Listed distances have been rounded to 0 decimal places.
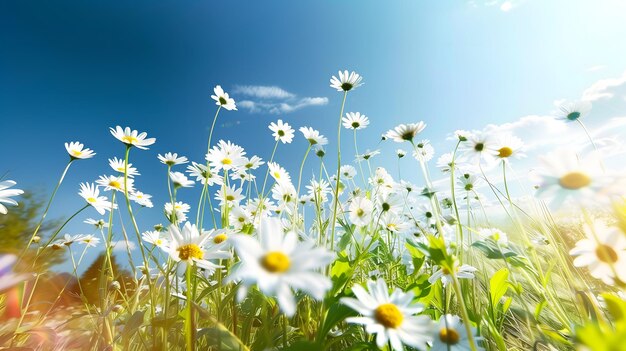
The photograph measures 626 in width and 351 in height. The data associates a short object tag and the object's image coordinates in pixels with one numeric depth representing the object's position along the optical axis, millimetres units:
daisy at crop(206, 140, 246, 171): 397
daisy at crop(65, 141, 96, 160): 375
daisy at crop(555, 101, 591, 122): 388
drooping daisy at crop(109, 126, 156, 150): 330
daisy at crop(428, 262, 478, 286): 242
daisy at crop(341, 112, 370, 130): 573
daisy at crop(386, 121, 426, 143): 362
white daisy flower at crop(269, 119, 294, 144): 594
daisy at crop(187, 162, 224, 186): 491
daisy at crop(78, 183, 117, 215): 397
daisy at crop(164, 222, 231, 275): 204
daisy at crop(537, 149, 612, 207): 144
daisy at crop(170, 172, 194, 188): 373
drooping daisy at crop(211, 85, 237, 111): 508
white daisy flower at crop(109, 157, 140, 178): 415
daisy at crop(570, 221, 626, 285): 166
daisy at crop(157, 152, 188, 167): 421
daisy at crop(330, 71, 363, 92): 496
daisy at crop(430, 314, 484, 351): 193
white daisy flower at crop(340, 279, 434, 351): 150
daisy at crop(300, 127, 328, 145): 486
